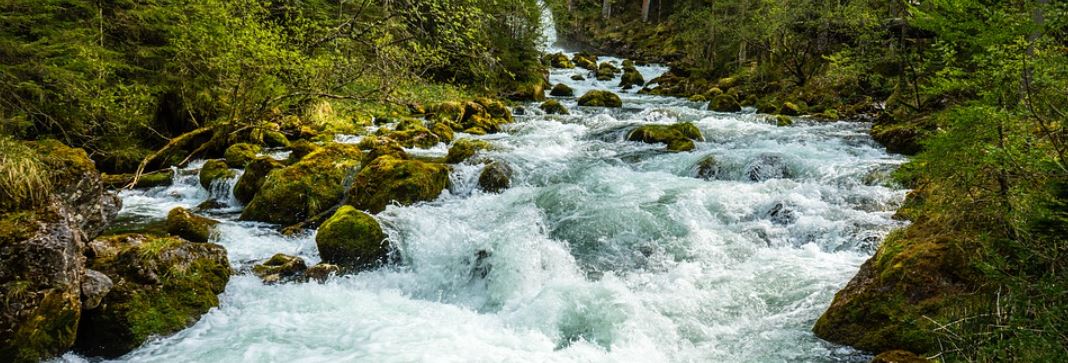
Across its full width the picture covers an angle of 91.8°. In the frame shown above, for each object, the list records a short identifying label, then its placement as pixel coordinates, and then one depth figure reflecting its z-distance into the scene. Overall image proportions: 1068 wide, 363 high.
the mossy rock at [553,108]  22.45
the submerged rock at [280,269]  6.73
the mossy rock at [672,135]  14.24
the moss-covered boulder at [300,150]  12.54
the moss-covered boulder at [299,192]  9.19
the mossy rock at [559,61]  42.22
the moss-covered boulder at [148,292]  5.00
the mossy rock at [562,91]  29.81
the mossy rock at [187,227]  7.86
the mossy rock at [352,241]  7.38
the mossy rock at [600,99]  24.77
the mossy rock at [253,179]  10.15
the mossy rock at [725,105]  22.08
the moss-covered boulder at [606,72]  36.30
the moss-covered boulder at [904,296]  4.41
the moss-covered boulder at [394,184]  9.45
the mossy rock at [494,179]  10.87
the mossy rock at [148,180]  10.61
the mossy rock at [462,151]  12.12
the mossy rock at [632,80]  33.34
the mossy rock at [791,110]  20.21
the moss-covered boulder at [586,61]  41.88
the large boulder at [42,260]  4.35
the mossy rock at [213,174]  10.76
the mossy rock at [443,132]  16.09
